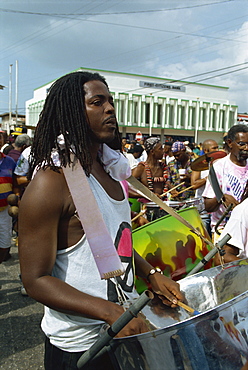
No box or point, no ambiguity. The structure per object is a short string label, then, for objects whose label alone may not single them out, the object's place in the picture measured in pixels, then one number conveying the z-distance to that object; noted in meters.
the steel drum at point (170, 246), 1.93
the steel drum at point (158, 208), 4.71
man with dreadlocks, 1.14
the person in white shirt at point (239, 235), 2.27
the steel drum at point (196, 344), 0.97
